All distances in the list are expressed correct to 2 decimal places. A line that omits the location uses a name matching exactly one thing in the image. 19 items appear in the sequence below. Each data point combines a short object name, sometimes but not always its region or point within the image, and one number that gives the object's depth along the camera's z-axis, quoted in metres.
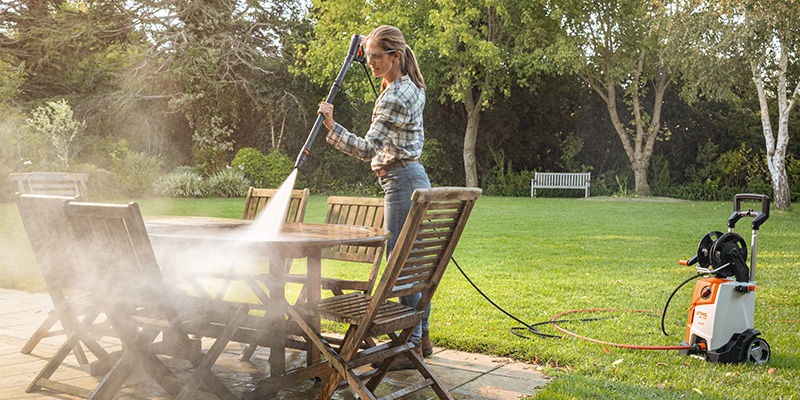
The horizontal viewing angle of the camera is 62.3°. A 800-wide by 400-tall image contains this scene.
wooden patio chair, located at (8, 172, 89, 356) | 4.10
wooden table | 2.56
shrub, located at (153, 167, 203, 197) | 17.62
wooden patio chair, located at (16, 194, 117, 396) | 2.80
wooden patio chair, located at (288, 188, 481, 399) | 2.44
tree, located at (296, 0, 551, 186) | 18.06
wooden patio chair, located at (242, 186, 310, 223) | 4.32
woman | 3.23
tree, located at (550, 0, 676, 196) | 18.53
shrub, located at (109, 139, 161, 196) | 16.57
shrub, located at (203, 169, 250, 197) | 18.45
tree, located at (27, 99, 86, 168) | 16.33
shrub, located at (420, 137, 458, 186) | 20.66
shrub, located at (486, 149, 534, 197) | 20.41
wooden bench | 19.88
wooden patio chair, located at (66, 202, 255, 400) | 2.46
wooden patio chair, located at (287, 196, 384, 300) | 3.47
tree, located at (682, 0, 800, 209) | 12.61
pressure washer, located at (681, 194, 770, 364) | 3.61
